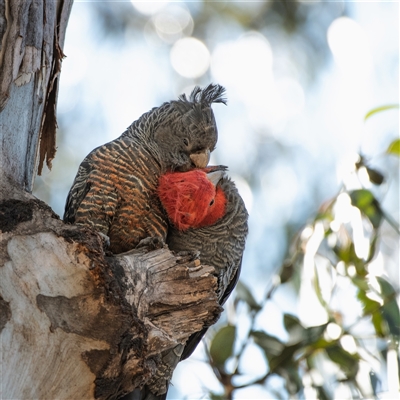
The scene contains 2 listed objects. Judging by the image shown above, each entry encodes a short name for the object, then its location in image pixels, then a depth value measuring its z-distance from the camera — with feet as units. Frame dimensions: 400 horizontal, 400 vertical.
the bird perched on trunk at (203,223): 20.24
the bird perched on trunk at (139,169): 20.07
